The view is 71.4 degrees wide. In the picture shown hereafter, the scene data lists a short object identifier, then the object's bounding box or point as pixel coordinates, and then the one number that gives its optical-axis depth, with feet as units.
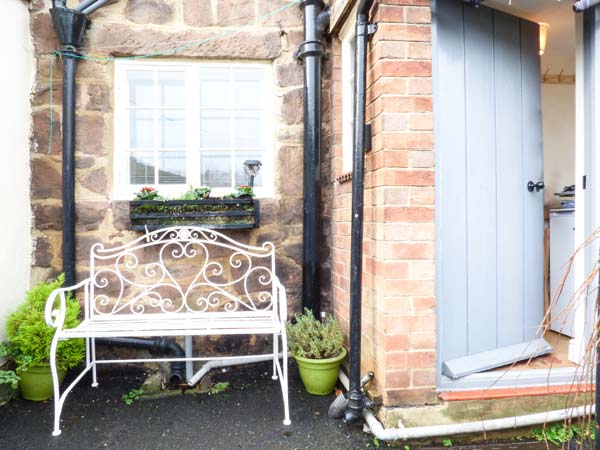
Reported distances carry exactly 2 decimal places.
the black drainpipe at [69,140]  9.65
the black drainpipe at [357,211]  7.70
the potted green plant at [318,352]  8.86
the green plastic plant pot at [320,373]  8.86
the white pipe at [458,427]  7.16
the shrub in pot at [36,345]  8.59
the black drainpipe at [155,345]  9.99
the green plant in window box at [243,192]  10.23
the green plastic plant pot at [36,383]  8.84
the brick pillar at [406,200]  7.34
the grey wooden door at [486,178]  7.68
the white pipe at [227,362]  9.93
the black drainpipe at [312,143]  10.07
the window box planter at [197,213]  9.89
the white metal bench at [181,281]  9.65
